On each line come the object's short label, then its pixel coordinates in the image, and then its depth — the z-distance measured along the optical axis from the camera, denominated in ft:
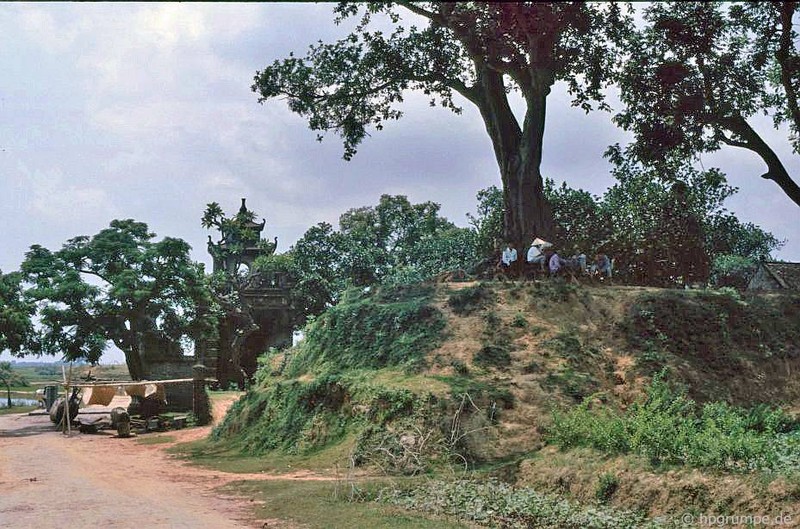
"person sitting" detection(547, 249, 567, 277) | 72.08
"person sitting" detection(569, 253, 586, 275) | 75.05
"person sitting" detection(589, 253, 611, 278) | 78.12
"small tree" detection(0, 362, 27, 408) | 182.89
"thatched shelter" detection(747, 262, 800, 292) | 104.99
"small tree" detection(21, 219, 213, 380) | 91.81
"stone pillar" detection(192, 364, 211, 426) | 88.53
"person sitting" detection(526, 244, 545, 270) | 72.43
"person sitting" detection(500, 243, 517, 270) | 75.20
